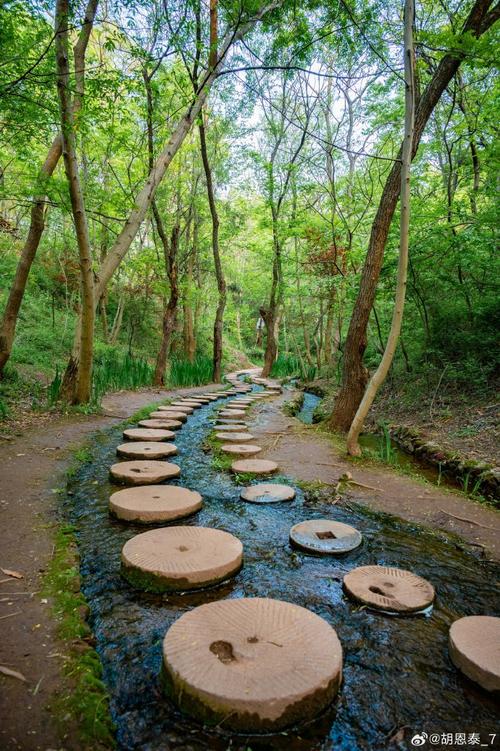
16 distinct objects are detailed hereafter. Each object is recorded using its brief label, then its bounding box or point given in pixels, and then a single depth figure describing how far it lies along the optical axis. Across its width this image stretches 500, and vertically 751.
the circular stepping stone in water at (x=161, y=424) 5.00
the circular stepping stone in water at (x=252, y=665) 1.12
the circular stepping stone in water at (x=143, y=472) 3.11
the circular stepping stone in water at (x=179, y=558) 1.81
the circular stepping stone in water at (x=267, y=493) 2.98
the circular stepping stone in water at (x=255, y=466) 3.60
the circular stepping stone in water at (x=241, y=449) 4.17
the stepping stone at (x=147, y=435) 4.41
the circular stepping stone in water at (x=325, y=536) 2.24
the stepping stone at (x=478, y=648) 1.31
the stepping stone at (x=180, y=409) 6.10
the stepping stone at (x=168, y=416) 5.54
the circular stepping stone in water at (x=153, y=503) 2.48
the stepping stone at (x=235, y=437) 4.72
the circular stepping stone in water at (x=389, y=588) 1.72
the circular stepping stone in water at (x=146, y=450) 3.74
